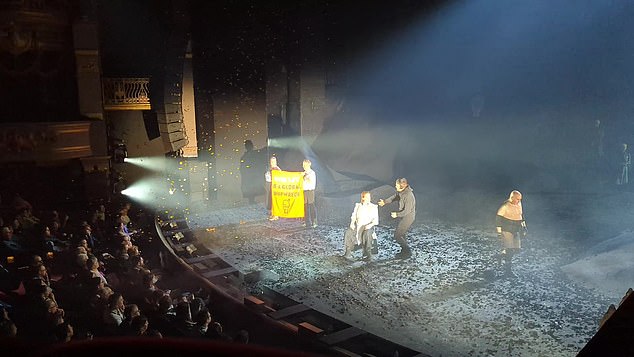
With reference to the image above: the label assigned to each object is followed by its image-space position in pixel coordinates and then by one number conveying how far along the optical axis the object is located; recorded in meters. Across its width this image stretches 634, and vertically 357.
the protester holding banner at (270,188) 14.98
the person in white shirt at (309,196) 14.34
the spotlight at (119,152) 15.51
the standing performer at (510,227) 10.45
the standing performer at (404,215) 12.01
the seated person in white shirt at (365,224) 11.68
